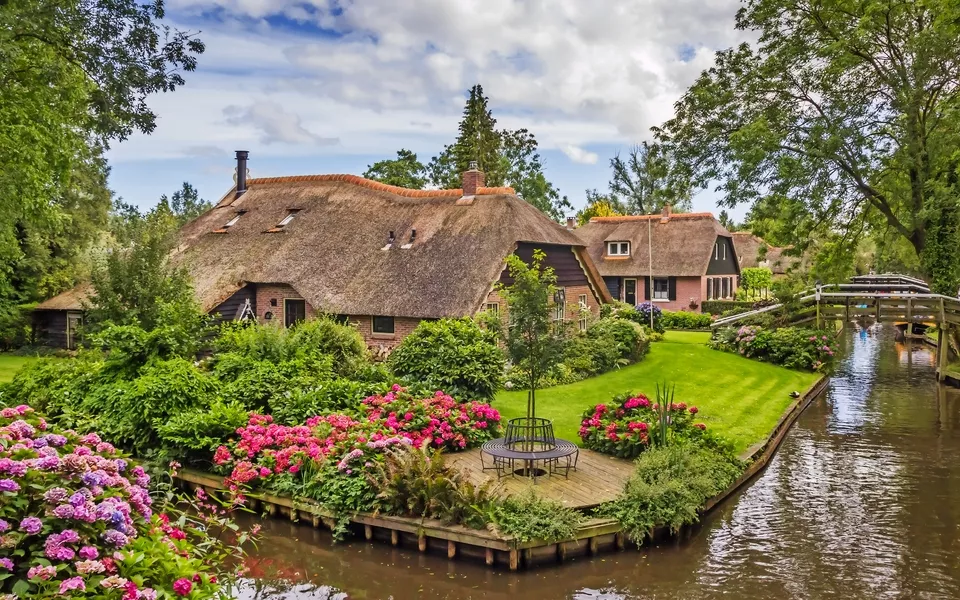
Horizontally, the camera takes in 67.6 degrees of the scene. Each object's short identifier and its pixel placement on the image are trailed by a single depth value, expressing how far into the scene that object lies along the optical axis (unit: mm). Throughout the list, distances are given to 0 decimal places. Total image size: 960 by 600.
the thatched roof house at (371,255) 23855
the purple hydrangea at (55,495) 4559
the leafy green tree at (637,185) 67625
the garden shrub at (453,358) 16703
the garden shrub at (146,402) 13742
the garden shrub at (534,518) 10336
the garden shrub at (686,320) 37438
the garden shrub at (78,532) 4441
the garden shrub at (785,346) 26938
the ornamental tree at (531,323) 12352
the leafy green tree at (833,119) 22859
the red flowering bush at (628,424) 13828
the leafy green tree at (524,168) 53750
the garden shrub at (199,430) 13375
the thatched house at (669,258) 43500
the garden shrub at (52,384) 15586
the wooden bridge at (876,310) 26000
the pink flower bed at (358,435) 12383
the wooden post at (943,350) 26125
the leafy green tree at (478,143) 47562
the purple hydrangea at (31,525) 4426
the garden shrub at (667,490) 11094
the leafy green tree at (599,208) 61375
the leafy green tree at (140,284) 19672
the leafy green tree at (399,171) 50000
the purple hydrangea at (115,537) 4723
